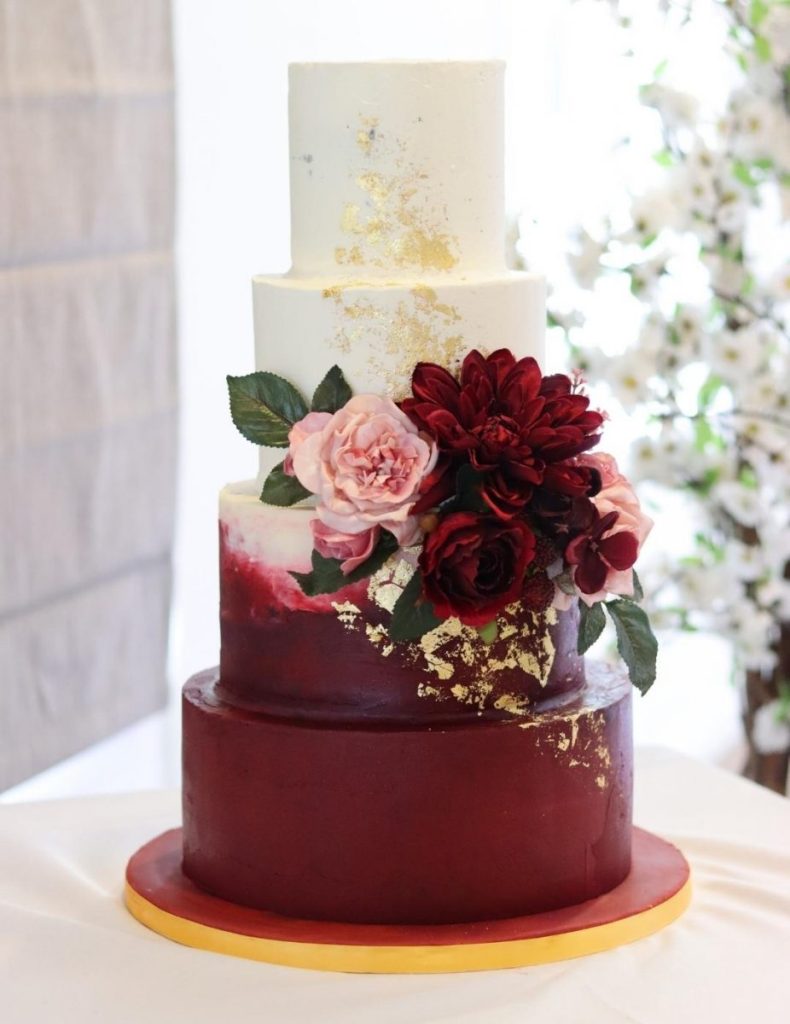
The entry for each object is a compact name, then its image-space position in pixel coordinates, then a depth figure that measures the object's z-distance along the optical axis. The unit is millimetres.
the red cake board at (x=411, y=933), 1584
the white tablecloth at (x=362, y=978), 1510
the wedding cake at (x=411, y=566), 1601
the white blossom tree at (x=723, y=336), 2201
